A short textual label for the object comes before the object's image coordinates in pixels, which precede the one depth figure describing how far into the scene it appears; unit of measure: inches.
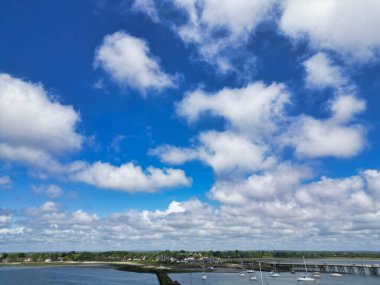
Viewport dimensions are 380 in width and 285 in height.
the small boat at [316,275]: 6560.5
